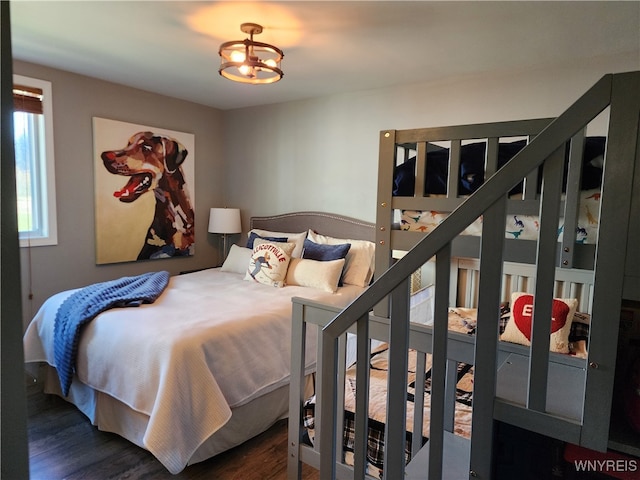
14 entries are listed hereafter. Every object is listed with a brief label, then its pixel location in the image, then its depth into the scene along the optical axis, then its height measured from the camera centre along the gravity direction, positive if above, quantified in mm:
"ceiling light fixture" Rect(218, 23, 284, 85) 2139 +850
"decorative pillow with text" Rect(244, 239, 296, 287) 3184 -481
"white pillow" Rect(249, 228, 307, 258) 3573 -295
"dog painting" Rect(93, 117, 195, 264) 3502 +101
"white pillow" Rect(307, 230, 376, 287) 3322 -484
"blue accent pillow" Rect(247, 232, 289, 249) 3652 -317
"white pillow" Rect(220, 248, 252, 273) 3609 -525
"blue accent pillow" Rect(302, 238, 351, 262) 3303 -382
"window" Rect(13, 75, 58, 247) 2994 +291
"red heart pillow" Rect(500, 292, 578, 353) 2141 -612
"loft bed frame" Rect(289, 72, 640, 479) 816 -194
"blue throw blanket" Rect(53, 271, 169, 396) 2238 -647
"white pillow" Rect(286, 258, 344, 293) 3082 -540
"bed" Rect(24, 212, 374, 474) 1859 -874
